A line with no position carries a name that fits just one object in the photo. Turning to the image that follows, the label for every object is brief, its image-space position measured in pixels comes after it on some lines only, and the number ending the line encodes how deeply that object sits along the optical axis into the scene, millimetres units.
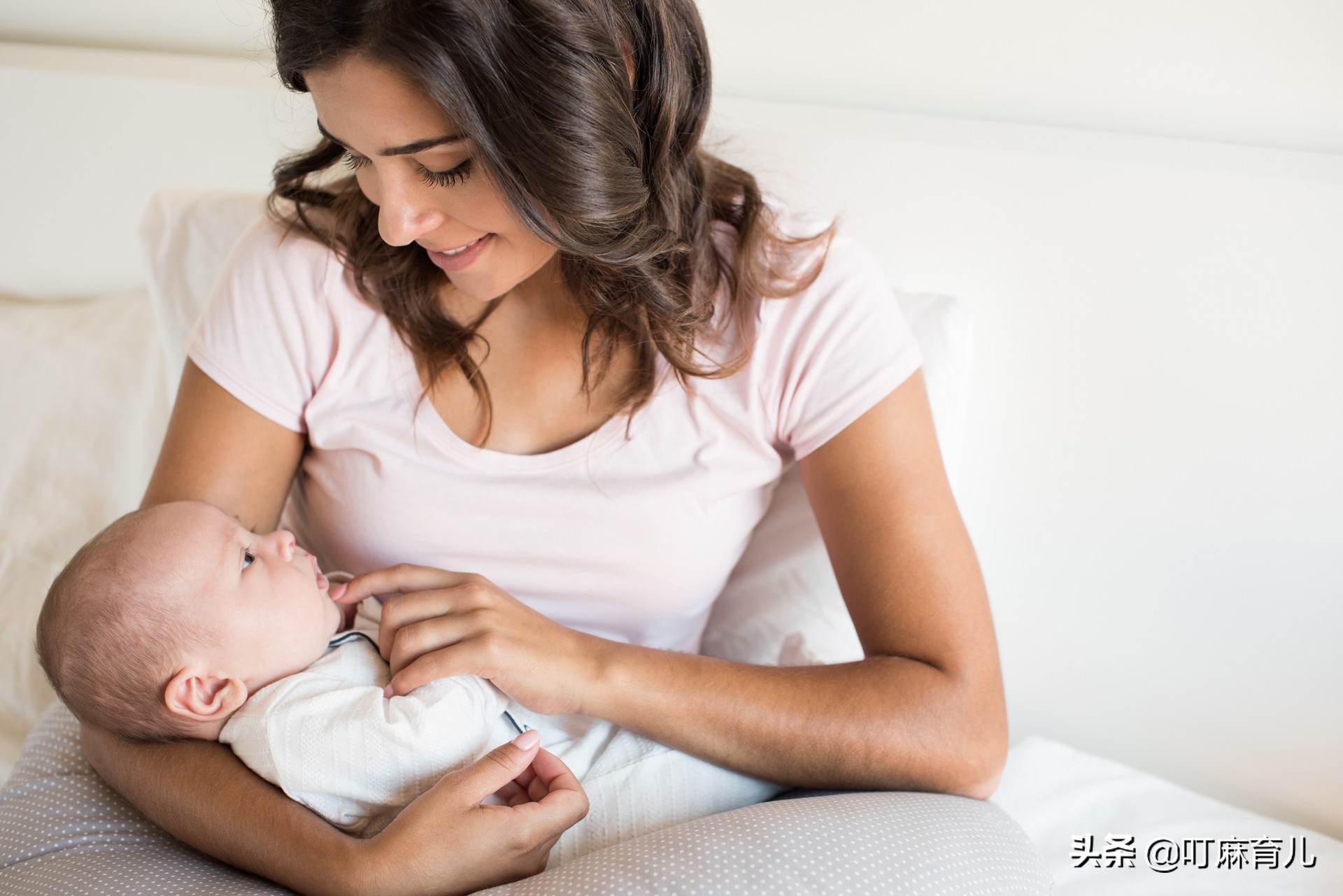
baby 989
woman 965
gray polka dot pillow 896
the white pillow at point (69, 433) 1648
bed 1363
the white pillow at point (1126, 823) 1313
